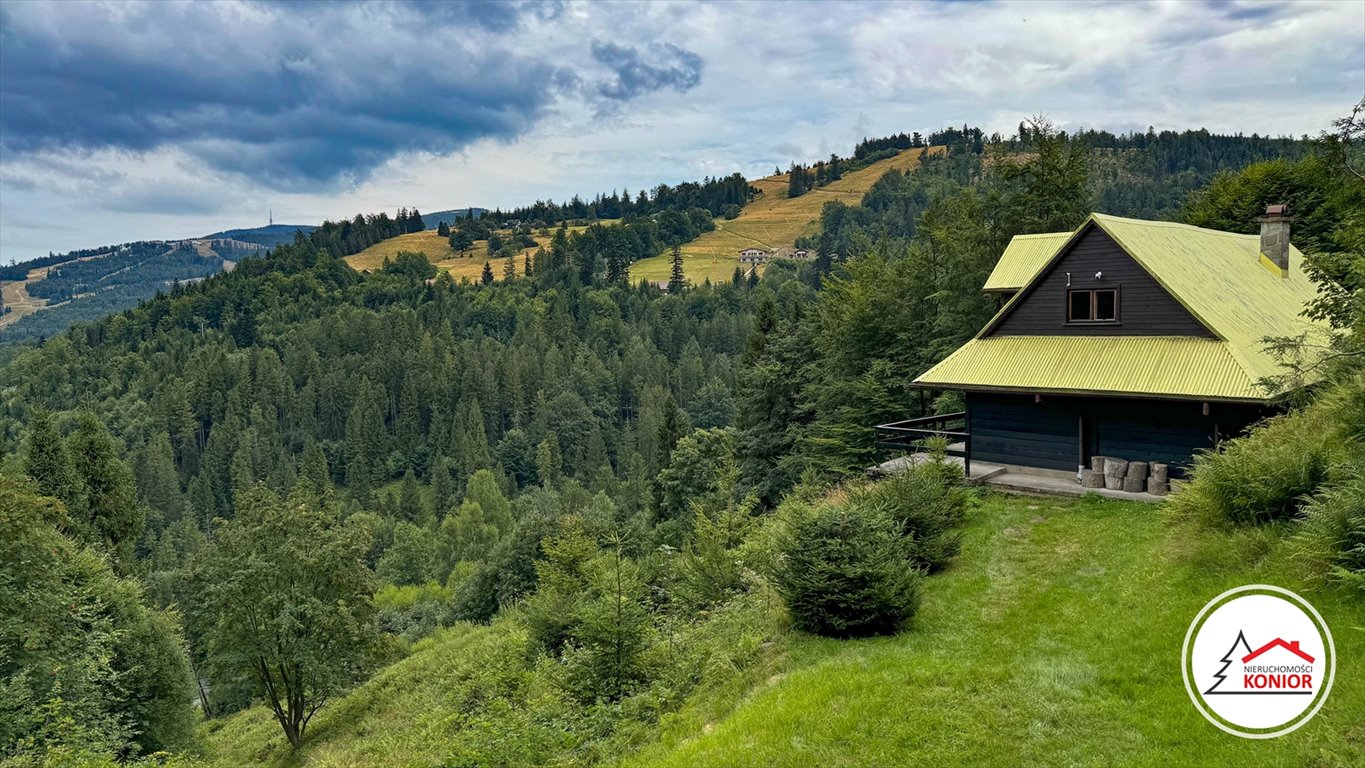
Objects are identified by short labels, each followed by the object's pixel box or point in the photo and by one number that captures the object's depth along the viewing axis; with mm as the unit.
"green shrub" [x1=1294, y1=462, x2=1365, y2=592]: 9117
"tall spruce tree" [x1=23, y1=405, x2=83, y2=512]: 40906
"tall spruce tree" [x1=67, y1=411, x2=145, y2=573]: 43062
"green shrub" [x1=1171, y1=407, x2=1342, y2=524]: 11516
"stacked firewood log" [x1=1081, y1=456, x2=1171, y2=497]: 18556
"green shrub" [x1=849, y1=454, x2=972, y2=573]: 14375
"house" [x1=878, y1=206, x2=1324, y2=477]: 18391
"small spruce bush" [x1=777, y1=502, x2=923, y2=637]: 11500
